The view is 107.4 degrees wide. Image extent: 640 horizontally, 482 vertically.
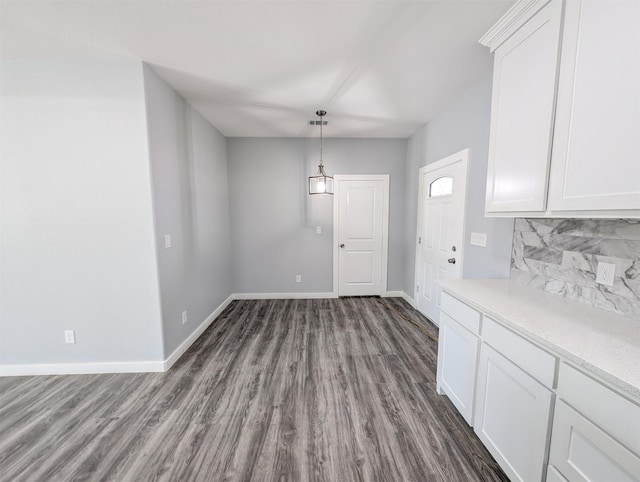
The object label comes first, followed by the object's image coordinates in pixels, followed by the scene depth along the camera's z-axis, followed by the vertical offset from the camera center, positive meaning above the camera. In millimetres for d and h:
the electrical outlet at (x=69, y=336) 2086 -1052
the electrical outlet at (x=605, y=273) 1248 -291
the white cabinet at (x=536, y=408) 771 -797
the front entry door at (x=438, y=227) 2531 -99
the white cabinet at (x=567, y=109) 967 +553
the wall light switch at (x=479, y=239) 2162 -194
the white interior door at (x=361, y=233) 3873 -243
